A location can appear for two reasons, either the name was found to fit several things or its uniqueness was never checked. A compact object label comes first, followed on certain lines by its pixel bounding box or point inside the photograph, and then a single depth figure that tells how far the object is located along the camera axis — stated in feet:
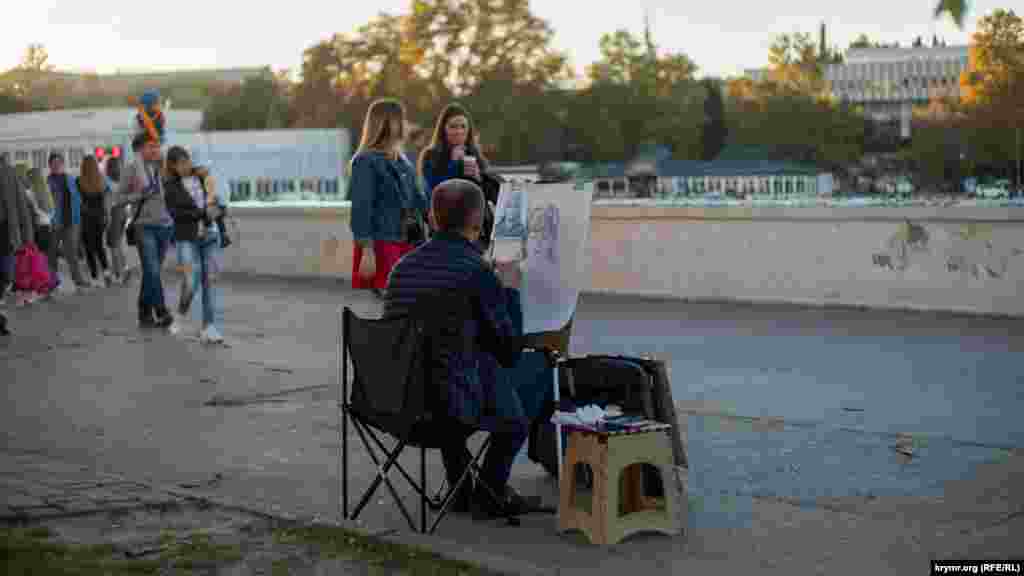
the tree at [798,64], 323.78
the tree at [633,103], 352.69
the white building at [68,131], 123.85
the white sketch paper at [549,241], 26.02
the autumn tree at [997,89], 86.59
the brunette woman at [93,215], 67.21
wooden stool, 20.34
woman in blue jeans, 44.68
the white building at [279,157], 345.51
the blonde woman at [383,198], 35.24
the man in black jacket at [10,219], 46.91
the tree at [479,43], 332.60
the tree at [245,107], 402.72
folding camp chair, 20.45
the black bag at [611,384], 22.44
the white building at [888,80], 299.58
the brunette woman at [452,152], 33.71
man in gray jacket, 47.83
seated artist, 20.83
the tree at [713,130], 348.18
